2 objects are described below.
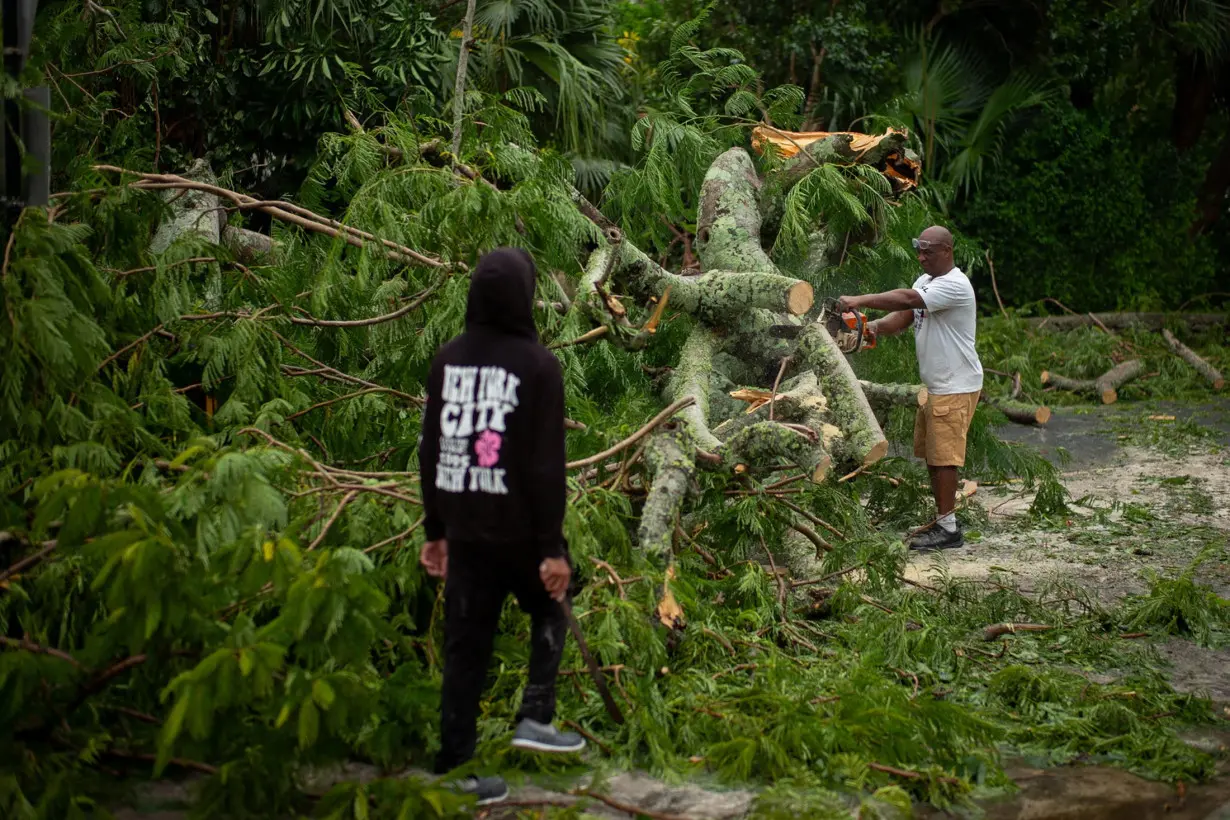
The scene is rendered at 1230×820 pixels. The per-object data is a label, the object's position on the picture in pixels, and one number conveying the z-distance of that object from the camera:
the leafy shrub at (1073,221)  14.51
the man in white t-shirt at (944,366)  6.64
